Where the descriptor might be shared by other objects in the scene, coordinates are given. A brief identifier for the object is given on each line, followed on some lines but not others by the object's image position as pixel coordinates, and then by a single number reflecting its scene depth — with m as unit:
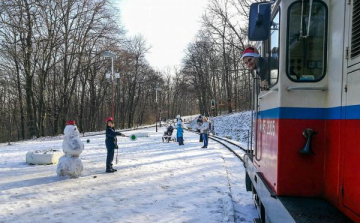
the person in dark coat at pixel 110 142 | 9.27
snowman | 8.27
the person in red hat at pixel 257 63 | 3.59
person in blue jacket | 17.38
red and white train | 2.47
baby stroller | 19.58
